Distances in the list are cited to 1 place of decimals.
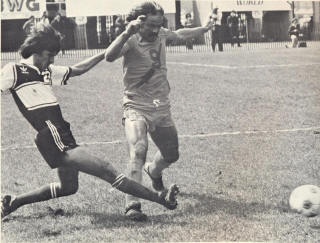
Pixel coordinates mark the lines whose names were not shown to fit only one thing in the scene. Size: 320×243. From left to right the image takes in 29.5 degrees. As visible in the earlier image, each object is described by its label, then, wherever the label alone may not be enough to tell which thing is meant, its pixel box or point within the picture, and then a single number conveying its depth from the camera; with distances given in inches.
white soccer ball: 155.1
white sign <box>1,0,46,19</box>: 498.6
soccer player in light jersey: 159.6
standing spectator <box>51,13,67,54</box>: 708.9
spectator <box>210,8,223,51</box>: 828.7
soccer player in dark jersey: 146.9
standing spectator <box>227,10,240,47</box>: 898.7
